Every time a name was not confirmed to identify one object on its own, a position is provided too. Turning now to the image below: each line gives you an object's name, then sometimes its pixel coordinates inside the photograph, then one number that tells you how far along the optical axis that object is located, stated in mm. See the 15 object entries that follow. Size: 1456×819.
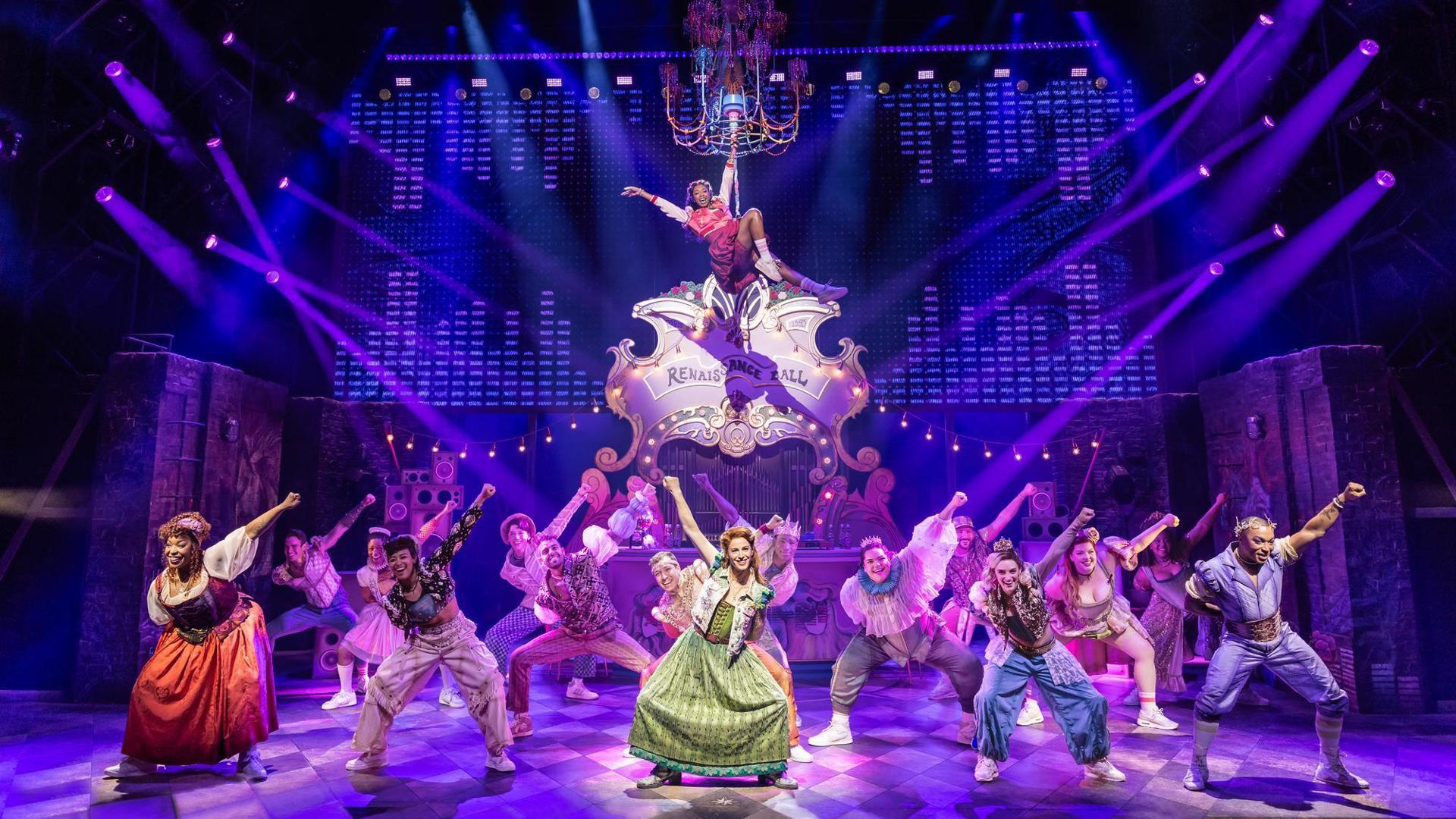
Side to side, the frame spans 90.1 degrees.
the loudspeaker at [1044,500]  7828
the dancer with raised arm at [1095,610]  5594
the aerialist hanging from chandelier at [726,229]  6996
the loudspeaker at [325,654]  7242
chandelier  5465
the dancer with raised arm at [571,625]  5449
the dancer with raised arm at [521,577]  6082
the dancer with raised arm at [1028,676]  4203
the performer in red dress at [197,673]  4359
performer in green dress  4066
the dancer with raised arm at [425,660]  4508
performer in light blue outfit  4148
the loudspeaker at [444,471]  8250
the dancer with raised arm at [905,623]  5137
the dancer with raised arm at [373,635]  6160
